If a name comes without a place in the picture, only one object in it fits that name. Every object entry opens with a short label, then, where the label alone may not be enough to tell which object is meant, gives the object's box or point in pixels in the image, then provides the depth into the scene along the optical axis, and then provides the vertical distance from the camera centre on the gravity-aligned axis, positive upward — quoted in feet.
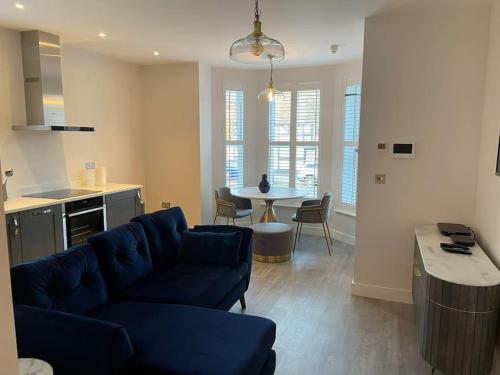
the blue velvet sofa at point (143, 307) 6.00 -3.43
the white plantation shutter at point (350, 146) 17.81 -0.14
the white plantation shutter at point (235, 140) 20.52 +0.18
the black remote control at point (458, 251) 9.09 -2.64
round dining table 16.78 -2.36
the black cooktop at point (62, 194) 13.32 -1.86
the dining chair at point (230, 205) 17.65 -3.05
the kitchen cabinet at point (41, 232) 11.41 -2.82
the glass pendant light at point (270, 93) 15.57 +2.11
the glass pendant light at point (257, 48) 7.91 +2.06
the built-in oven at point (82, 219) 12.96 -2.77
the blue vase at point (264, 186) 17.75 -2.03
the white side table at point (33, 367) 4.41 -2.70
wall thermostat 11.52 -0.21
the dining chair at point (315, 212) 16.67 -3.09
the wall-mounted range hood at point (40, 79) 13.19 +2.30
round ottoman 15.67 -4.24
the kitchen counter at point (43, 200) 11.32 -1.89
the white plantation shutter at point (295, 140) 19.89 +0.17
